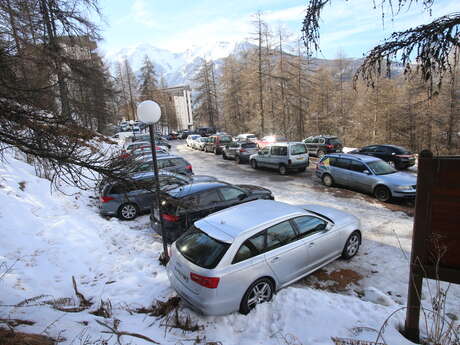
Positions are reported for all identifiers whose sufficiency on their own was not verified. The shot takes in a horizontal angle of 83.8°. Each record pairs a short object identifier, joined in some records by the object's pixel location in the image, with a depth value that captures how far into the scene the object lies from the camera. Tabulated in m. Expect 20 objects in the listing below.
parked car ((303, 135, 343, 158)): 18.45
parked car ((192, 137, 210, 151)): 26.82
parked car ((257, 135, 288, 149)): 22.35
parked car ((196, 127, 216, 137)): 42.91
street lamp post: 5.45
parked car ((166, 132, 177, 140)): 47.59
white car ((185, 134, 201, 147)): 30.43
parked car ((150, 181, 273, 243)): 6.58
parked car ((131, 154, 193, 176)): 12.02
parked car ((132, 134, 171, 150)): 26.28
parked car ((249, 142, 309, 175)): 14.31
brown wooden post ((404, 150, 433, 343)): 3.03
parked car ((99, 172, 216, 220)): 8.52
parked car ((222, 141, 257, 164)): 18.77
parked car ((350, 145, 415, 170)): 14.27
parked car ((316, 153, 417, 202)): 9.22
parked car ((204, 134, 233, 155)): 24.02
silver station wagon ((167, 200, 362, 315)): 3.91
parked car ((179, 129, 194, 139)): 47.08
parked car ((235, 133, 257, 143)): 26.32
